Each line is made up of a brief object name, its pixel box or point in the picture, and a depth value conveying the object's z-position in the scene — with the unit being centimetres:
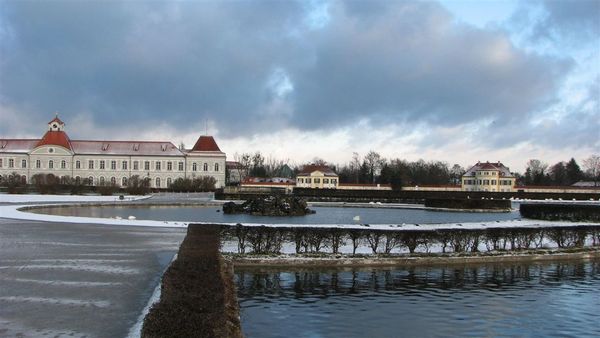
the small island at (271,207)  3600
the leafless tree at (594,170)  14171
